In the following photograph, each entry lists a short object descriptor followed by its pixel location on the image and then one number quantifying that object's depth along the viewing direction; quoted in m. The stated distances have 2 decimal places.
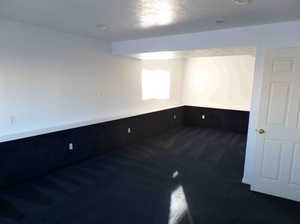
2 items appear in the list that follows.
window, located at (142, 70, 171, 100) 5.87
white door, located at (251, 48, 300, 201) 2.78
